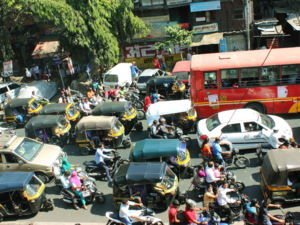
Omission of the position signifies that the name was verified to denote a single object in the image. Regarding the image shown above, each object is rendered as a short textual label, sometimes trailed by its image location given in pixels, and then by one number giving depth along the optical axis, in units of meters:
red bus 13.61
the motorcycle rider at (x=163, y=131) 12.81
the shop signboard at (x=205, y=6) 23.00
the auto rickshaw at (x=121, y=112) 14.53
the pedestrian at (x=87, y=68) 24.48
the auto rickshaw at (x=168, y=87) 17.20
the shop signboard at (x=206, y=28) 23.61
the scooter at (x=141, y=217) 8.48
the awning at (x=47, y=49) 25.14
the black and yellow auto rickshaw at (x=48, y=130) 14.12
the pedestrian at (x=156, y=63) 23.30
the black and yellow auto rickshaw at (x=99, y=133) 13.21
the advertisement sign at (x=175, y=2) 23.60
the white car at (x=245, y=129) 11.48
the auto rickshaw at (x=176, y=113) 13.26
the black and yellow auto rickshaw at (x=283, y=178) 8.47
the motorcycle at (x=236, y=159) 11.00
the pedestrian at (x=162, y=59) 24.14
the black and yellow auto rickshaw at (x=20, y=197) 9.81
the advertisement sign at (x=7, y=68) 22.73
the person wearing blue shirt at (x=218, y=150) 10.60
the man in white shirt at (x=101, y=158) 11.36
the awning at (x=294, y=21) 20.64
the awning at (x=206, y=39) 22.95
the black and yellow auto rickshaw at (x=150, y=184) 9.03
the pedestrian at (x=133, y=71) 22.06
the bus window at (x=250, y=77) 13.77
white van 19.94
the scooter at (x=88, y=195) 10.31
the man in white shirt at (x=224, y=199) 8.29
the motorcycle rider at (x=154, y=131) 12.77
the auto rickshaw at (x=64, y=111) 15.84
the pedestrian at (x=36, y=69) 26.35
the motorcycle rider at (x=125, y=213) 8.37
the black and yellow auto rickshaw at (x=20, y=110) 17.53
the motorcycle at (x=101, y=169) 11.74
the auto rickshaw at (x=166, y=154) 10.34
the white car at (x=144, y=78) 19.34
